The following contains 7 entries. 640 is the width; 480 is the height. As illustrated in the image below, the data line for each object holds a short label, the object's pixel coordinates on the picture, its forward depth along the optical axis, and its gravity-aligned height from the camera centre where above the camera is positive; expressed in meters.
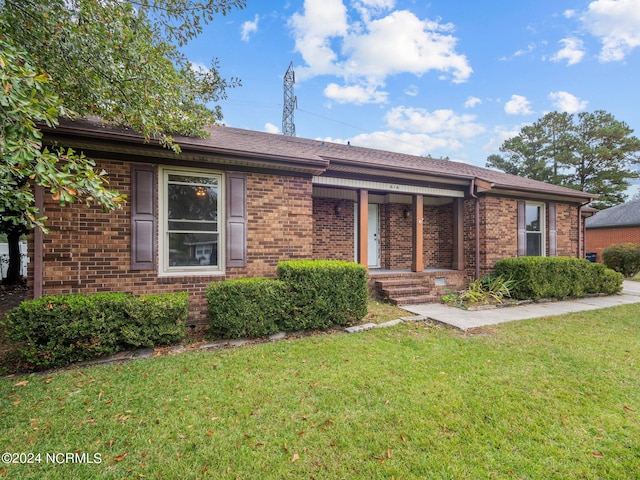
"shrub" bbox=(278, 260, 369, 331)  4.93 -0.86
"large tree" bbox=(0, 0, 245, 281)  2.22 +2.24
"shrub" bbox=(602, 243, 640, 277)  13.23 -0.68
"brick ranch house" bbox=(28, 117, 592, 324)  4.59 +0.58
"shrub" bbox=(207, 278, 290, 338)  4.50 -1.01
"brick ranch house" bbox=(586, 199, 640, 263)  17.59 +1.09
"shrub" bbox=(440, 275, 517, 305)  7.23 -1.25
